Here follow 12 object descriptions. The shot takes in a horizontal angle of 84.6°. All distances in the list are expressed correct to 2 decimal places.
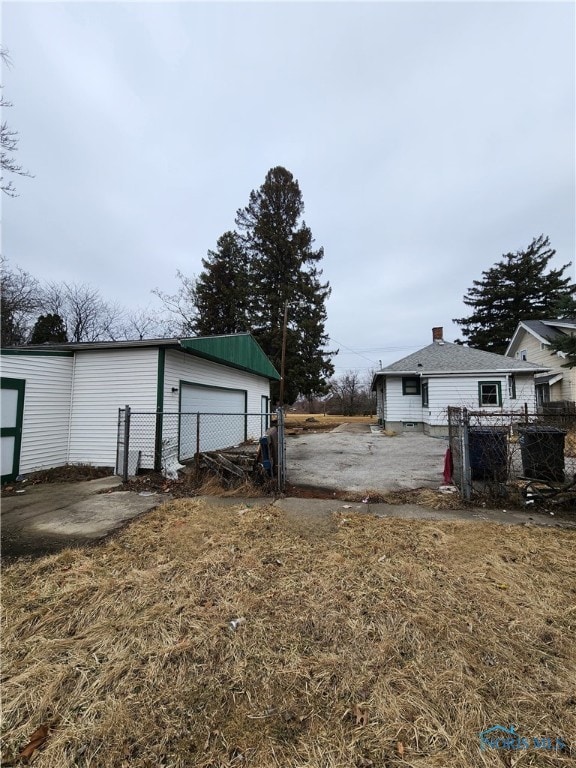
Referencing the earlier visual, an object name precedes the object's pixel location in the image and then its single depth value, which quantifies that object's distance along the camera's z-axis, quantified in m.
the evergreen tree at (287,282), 24.83
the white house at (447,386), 15.85
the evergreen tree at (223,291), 26.05
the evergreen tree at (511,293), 29.73
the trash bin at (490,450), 5.29
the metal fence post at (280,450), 5.90
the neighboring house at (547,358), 16.61
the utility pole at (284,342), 20.40
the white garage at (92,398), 7.26
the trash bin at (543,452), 5.26
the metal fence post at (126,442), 6.84
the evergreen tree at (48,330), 22.08
